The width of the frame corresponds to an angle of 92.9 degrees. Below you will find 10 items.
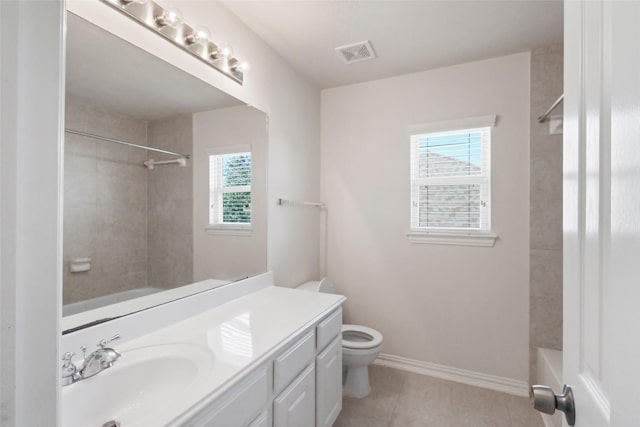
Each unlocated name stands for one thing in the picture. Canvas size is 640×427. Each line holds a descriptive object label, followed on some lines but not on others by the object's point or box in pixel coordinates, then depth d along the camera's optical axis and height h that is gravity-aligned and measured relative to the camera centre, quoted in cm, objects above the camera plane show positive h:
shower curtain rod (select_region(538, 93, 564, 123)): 183 +67
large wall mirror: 110 +15
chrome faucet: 91 -48
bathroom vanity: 89 -53
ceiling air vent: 214 +119
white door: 38 +1
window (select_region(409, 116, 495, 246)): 240 +28
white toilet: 215 -105
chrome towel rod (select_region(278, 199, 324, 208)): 230 +9
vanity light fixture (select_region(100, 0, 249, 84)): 124 +84
